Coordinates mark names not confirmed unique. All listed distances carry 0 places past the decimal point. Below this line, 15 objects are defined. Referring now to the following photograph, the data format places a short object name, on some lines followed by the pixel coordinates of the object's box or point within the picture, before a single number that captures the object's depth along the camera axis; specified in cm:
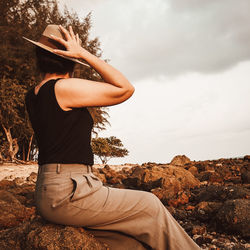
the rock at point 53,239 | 219
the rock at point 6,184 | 742
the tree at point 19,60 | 1536
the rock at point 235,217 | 377
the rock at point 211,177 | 789
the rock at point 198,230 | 396
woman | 203
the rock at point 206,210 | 445
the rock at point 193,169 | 949
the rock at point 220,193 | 500
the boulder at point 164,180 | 630
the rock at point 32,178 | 852
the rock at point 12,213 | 419
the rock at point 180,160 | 1283
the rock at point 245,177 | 719
